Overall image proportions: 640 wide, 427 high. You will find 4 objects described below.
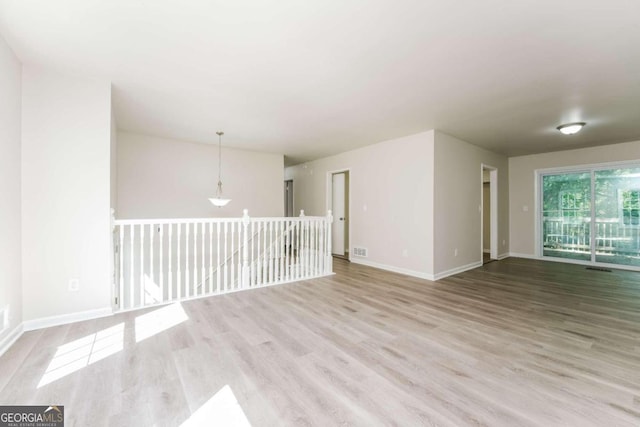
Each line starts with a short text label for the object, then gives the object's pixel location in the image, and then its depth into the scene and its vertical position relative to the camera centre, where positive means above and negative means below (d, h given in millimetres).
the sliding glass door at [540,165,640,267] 5238 -64
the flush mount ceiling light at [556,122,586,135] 3916 +1255
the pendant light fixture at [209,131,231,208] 5559 +855
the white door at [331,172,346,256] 6793 +257
